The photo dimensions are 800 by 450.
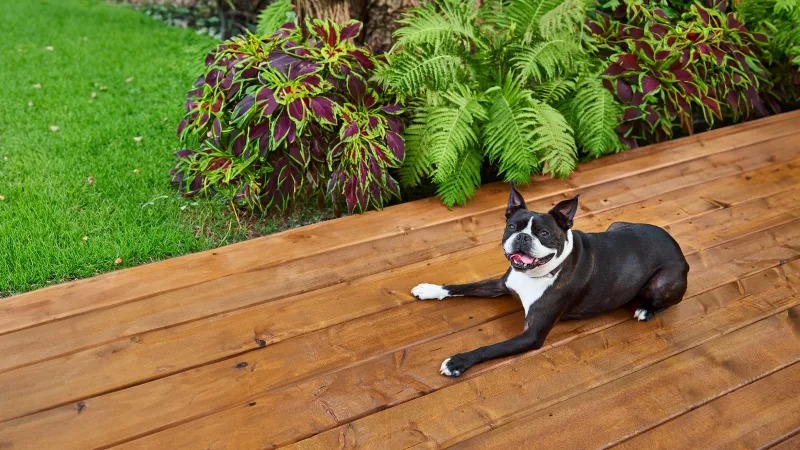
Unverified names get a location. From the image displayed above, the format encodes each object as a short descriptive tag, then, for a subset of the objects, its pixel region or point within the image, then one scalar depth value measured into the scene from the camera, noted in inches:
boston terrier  114.7
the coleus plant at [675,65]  202.5
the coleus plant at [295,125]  163.9
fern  169.0
